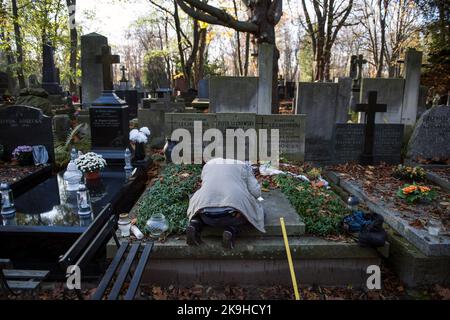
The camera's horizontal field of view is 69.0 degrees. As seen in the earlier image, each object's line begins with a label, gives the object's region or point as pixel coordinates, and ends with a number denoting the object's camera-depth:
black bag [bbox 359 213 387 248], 3.91
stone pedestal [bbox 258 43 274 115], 9.26
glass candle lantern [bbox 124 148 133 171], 6.91
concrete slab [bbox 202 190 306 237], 4.23
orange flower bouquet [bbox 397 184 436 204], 5.31
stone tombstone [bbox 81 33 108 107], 11.27
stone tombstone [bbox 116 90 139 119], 15.30
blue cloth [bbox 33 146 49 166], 7.39
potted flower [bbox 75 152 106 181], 6.02
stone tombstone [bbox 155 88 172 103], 24.61
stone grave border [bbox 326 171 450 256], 3.88
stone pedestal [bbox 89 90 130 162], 7.69
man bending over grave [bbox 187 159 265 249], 3.76
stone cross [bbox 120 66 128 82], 23.04
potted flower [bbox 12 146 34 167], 7.31
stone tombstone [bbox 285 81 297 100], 25.17
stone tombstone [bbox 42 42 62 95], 15.60
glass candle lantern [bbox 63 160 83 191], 5.95
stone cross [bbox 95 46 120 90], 8.21
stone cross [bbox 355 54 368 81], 17.30
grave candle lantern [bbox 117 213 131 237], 4.14
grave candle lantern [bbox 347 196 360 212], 4.98
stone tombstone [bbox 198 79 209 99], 17.53
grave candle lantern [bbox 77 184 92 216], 4.50
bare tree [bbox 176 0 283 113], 10.87
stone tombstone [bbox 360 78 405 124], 10.38
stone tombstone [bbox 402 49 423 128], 10.23
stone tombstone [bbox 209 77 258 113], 9.34
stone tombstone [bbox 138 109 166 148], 9.74
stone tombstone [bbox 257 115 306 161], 7.80
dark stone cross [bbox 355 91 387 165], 7.86
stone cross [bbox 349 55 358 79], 17.92
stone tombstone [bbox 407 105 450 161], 7.90
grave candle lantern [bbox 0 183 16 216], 4.61
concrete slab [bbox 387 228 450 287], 3.92
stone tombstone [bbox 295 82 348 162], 9.28
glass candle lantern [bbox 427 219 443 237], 4.06
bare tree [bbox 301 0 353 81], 19.92
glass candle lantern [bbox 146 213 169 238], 4.16
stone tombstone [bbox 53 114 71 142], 9.67
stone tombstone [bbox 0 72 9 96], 15.37
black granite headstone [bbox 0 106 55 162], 7.55
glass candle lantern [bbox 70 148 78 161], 6.61
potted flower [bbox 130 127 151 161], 7.46
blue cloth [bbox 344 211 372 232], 4.20
